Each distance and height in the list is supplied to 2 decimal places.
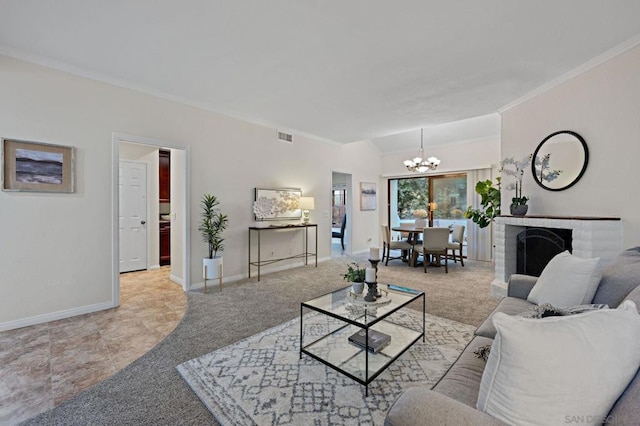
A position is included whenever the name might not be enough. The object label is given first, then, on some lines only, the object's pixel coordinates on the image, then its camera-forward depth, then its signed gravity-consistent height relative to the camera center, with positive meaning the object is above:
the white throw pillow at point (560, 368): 0.79 -0.46
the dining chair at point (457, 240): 5.43 -0.61
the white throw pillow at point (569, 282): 1.77 -0.48
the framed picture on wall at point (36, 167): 2.78 +0.45
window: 6.84 +0.32
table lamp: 5.45 +0.14
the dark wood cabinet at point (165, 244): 5.61 -0.69
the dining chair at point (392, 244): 5.72 -0.70
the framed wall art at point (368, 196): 7.51 +0.40
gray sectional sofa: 0.82 -0.64
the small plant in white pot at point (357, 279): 2.41 -0.59
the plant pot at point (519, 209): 3.61 +0.02
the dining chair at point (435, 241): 5.17 -0.57
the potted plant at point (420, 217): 6.70 -0.17
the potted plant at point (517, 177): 3.64 +0.46
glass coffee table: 1.99 -1.09
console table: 4.79 -0.47
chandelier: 6.19 +1.05
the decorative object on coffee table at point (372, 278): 2.32 -0.56
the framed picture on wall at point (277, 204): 4.90 +0.12
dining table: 5.67 -0.59
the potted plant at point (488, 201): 4.77 +0.16
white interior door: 5.09 -0.11
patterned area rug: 1.66 -1.20
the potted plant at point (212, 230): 4.02 -0.31
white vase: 6.68 -0.30
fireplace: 2.78 -0.29
